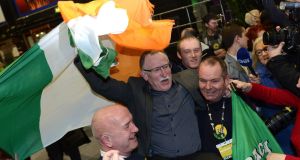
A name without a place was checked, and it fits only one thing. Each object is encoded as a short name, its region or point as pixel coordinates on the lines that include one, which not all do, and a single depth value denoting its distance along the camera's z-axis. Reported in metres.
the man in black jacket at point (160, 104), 2.08
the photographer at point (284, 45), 1.67
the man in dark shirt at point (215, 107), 2.02
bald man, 1.71
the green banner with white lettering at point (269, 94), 2.05
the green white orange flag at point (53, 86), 1.91
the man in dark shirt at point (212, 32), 4.07
